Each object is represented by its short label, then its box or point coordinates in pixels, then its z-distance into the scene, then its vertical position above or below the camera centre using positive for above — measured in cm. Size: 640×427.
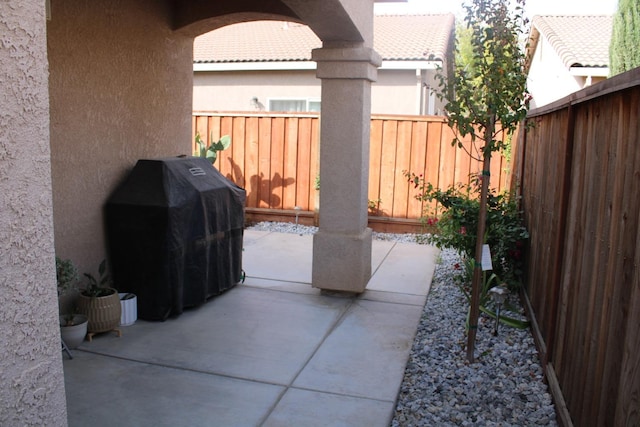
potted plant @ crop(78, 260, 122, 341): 499 -142
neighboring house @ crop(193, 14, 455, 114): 1462 +195
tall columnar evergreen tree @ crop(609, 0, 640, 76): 785 +170
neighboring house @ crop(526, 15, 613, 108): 1131 +251
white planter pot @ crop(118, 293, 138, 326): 538 -155
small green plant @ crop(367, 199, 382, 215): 1027 -97
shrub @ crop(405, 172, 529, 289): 611 -82
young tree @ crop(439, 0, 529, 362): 441 +56
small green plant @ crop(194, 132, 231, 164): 1021 -3
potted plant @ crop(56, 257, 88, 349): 468 -149
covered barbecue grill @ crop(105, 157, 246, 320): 543 -87
